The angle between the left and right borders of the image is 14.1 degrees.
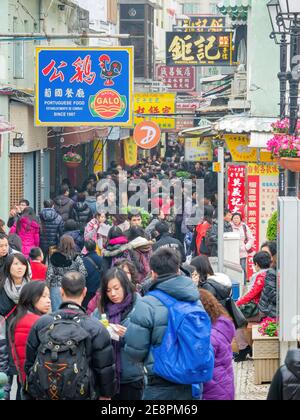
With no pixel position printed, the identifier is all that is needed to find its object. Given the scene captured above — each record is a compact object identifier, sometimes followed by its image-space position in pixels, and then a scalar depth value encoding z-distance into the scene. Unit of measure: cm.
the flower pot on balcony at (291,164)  1642
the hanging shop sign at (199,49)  3666
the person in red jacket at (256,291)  1436
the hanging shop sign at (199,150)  4216
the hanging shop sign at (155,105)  4038
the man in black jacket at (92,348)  868
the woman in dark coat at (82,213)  2517
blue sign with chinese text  2580
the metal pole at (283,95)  1856
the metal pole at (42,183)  3203
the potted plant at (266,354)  1320
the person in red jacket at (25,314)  984
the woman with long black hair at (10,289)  1061
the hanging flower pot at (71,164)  3761
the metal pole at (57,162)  3272
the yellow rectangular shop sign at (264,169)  2398
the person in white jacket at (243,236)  2078
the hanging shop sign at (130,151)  4812
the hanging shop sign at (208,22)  5081
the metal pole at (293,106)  1703
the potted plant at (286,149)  1664
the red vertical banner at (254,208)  2364
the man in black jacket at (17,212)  2210
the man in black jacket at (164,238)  1678
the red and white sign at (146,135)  3628
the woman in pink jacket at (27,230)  2112
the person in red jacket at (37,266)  1447
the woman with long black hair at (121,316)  983
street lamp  1566
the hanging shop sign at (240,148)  2523
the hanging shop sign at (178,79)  5884
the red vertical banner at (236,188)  2517
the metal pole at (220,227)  1662
